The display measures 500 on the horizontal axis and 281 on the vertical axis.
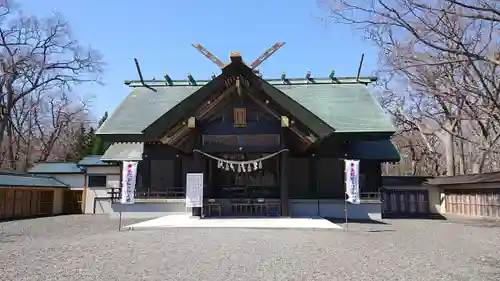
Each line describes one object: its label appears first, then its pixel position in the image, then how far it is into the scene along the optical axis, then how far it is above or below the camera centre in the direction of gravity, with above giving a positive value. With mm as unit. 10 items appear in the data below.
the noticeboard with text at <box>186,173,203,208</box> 13258 -278
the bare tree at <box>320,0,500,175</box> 10430 +3706
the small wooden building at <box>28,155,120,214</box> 24625 +51
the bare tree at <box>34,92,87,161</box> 34562 +5103
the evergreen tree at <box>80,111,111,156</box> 33625 +2925
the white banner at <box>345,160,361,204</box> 12336 +155
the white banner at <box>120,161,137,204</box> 12758 +63
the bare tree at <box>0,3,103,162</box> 26922 +7466
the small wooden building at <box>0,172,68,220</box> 19625 -695
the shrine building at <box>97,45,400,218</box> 13773 +1656
